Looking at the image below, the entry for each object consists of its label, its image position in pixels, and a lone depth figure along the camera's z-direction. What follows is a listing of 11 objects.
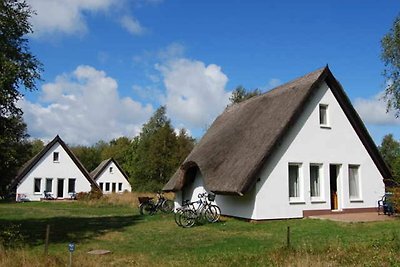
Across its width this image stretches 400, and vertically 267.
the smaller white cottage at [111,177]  63.28
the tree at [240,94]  54.22
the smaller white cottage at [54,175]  44.94
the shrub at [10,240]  11.80
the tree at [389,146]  69.37
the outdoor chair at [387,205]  20.12
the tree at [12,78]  12.77
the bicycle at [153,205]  25.00
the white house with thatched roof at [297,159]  18.95
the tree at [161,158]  54.75
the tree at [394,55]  27.27
